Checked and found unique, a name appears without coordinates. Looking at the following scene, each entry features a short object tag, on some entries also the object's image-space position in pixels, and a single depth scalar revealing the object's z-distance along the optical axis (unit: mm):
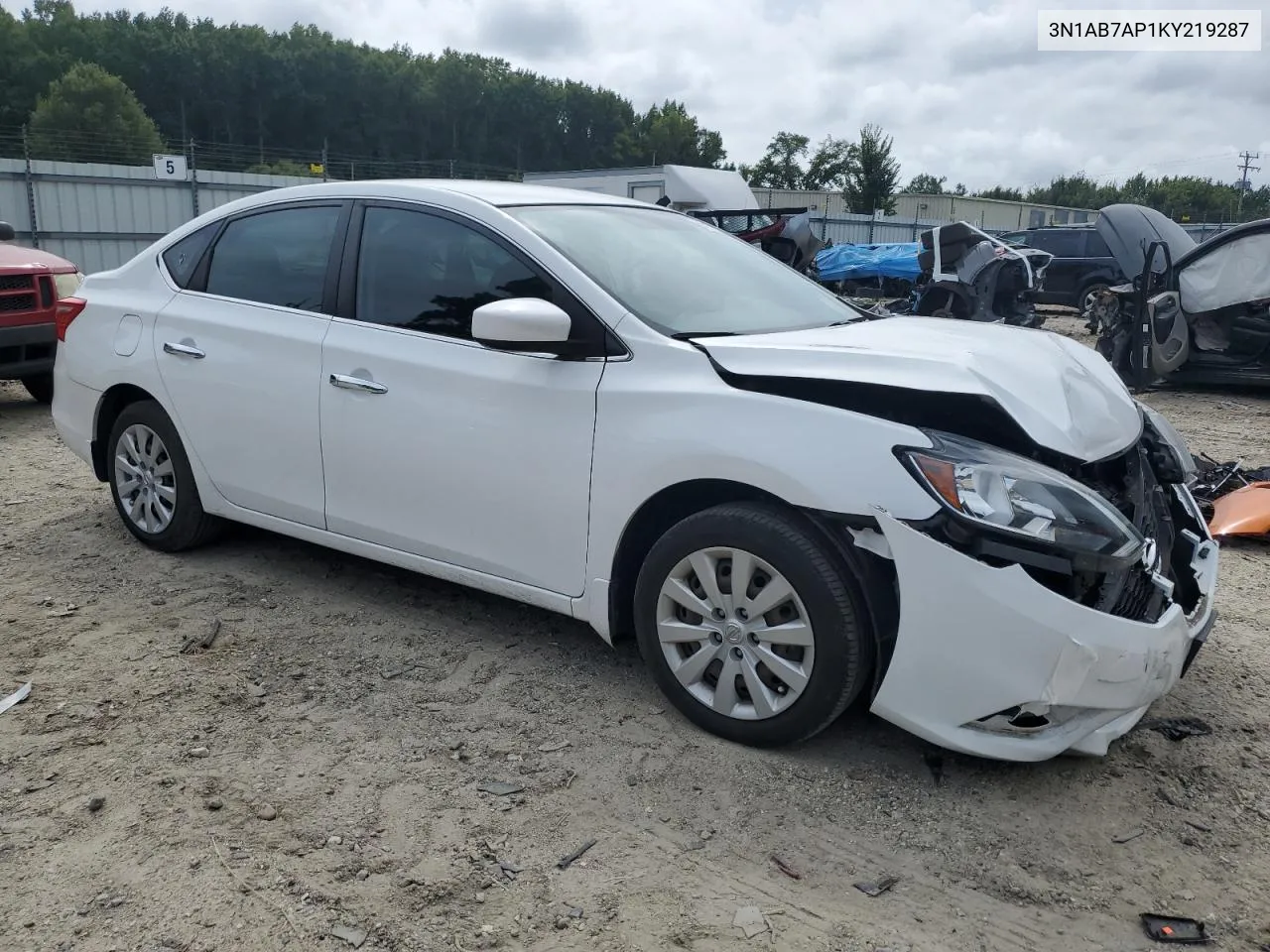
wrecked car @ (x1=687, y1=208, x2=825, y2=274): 15188
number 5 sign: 18141
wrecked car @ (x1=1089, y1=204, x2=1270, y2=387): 9875
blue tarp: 22375
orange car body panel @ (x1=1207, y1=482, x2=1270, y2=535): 5371
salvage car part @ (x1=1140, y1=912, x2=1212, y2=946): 2375
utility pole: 68662
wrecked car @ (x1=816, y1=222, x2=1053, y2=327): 12656
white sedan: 2723
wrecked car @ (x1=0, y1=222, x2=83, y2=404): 7855
